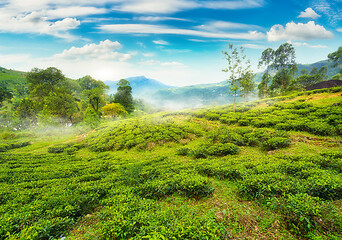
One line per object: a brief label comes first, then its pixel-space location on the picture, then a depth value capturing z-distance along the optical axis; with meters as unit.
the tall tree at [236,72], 24.45
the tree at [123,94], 47.78
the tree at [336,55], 42.44
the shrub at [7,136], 25.69
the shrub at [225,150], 11.26
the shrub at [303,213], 3.80
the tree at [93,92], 36.67
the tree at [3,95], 43.74
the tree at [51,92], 31.30
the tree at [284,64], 46.92
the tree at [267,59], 50.17
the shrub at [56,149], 17.63
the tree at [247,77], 27.05
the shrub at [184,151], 12.92
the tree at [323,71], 60.23
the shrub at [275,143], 10.67
